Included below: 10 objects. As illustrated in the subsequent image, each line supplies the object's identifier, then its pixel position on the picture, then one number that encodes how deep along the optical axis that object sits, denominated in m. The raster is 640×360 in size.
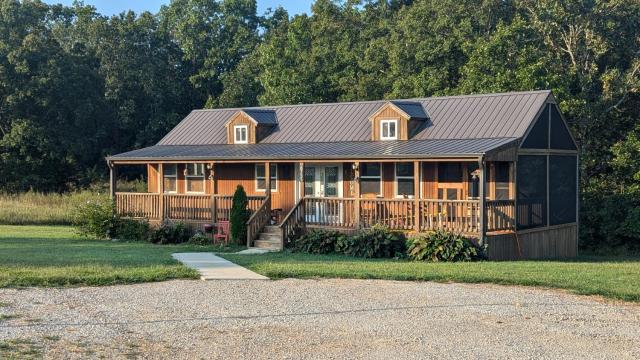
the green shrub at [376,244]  19.59
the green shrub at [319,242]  20.61
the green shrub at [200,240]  23.17
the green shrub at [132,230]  24.62
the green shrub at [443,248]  18.53
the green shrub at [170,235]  23.81
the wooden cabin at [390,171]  20.23
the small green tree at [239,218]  22.72
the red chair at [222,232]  23.21
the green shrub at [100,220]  25.19
